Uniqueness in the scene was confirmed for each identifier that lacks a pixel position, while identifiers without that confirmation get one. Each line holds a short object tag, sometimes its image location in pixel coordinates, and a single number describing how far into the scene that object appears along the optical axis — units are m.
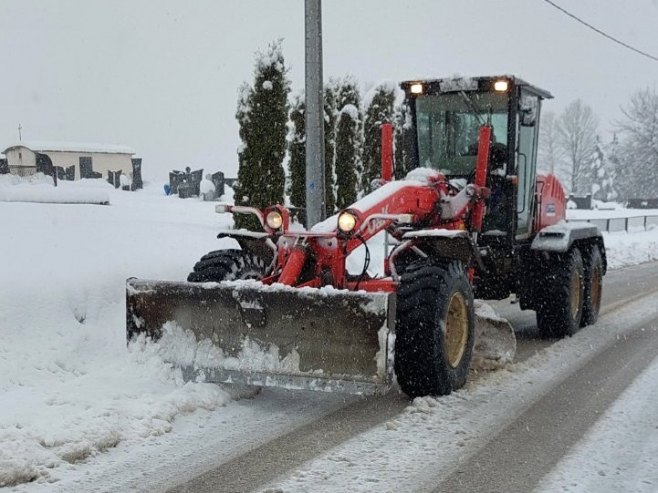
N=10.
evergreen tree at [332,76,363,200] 17.92
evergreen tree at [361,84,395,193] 19.00
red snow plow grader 5.29
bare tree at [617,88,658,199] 68.62
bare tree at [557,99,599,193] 87.69
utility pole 9.48
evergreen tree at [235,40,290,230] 14.30
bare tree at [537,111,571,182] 87.37
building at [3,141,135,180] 56.44
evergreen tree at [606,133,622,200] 83.25
